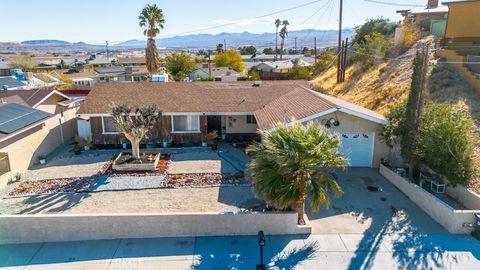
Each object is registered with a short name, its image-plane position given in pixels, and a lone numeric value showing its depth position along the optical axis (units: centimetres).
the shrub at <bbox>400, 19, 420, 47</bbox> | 3500
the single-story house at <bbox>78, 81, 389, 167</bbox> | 1811
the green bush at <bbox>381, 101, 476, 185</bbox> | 1262
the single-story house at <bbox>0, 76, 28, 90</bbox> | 3204
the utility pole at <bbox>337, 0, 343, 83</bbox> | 3538
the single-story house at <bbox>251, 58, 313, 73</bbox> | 6459
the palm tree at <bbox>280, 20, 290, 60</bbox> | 9544
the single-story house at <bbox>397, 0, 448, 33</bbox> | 3825
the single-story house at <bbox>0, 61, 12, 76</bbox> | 6406
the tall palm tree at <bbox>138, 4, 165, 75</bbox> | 4094
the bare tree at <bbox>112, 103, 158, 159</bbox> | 1816
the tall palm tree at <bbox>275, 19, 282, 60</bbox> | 9672
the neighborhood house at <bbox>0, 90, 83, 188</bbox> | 1742
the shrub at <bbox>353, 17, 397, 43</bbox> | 4666
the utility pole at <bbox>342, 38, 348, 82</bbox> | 3398
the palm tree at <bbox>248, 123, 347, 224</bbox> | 1105
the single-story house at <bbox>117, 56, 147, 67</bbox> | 9696
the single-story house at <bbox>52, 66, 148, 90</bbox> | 5463
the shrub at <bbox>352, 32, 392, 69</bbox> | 3612
